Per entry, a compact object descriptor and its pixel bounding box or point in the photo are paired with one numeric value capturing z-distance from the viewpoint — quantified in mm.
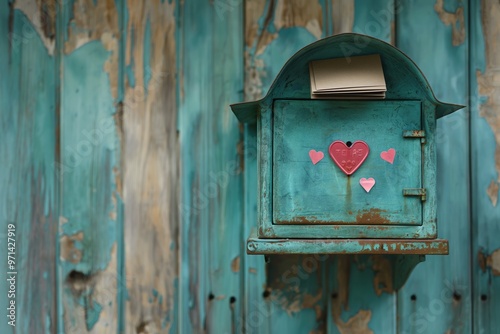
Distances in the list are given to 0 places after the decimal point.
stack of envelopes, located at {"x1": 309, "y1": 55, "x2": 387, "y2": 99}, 1164
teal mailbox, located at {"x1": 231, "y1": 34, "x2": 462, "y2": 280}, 1182
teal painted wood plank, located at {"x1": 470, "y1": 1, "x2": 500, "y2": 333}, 1451
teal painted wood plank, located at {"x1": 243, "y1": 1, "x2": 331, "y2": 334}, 1458
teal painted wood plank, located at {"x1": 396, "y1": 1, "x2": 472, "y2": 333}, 1453
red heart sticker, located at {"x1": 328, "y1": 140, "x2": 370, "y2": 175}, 1184
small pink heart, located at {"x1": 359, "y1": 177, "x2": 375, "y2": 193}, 1187
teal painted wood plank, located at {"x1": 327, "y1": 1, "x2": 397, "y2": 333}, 1458
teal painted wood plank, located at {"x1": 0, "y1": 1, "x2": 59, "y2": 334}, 1456
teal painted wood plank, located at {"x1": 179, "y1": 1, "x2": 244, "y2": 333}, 1460
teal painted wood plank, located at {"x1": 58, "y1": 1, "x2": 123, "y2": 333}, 1459
